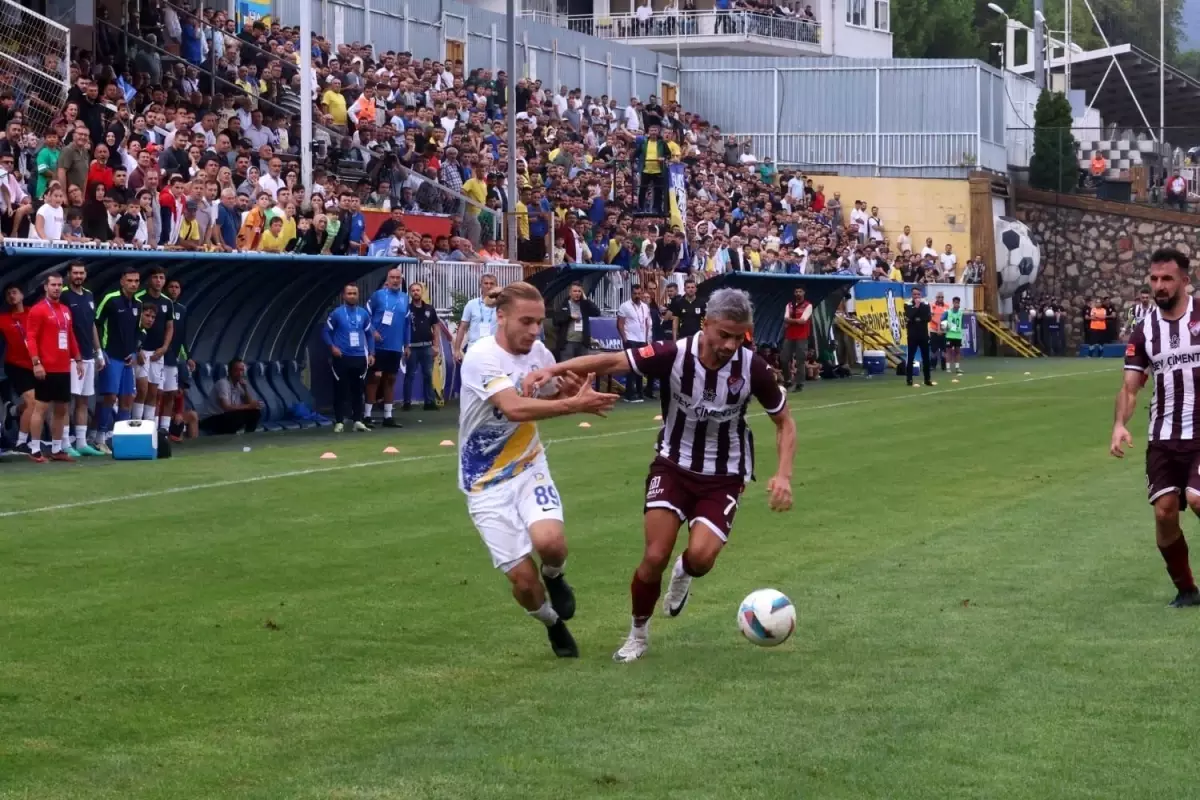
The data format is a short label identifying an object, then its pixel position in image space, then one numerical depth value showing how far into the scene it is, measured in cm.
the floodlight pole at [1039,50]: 5606
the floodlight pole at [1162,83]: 6788
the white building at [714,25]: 6312
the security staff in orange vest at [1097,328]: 5238
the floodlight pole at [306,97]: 2656
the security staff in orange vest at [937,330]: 4072
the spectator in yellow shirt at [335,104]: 3147
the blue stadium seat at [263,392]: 2447
